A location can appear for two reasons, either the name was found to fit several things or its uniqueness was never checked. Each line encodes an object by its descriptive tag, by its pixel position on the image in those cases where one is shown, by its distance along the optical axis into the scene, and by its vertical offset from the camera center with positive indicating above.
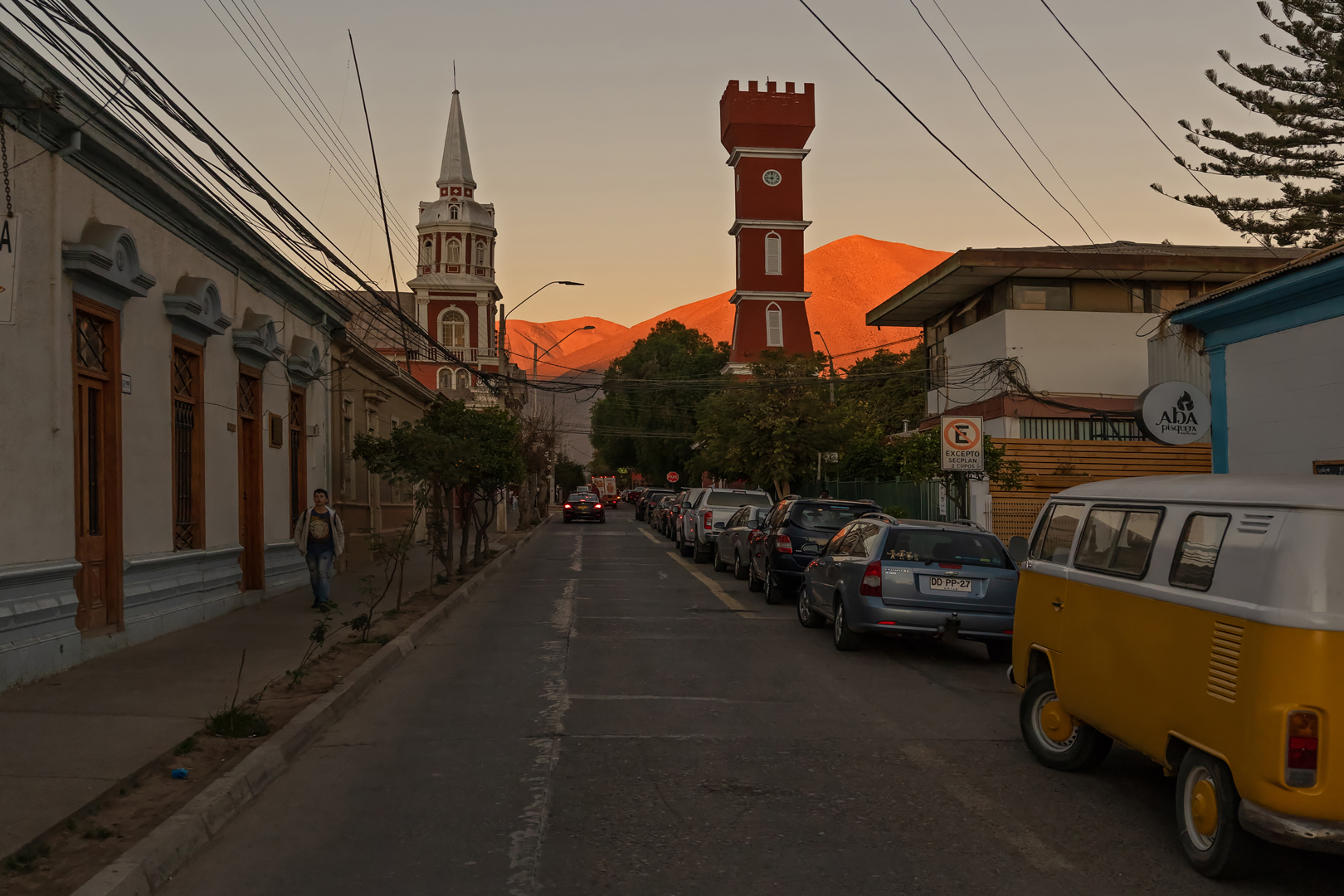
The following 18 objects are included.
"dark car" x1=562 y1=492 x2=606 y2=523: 61.12 -2.28
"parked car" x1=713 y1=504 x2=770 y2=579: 22.34 -1.53
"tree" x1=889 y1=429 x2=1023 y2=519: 23.34 -0.16
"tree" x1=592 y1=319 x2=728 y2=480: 81.62 +4.41
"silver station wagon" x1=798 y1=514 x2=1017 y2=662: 12.30 -1.34
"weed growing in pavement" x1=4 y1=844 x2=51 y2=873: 5.18 -1.70
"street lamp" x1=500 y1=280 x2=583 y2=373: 39.19 +3.79
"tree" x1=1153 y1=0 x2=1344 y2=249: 20.09 +5.61
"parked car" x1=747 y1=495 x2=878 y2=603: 18.05 -1.17
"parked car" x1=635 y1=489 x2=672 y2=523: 59.33 -2.16
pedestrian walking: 16.58 -1.05
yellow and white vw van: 4.81 -0.90
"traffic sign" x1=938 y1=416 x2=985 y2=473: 18.62 +0.17
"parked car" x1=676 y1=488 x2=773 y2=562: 28.25 -1.27
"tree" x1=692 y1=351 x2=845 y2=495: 40.59 +1.28
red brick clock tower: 77.19 +16.06
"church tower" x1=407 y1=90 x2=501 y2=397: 73.81 +12.39
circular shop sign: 14.27 +0.49
